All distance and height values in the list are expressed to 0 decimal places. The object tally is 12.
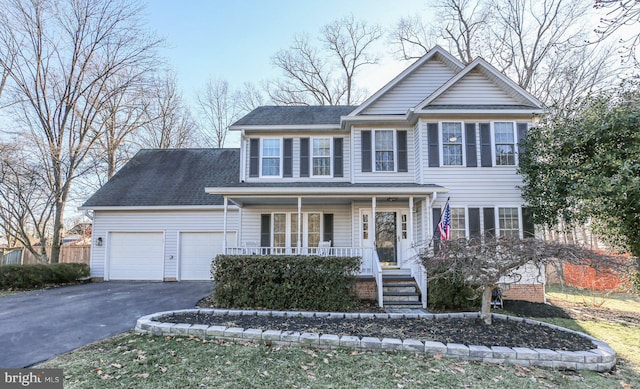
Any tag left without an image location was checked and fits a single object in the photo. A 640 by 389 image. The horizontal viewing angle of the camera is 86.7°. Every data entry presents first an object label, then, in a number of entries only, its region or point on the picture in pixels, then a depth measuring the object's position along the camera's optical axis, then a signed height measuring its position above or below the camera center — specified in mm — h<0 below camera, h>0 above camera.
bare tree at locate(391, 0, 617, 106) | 16734 +10397
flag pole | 9502 -63
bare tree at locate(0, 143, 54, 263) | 13117 +1344
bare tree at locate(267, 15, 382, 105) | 24266 +11920
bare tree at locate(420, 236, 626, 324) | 5352 -507
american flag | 8395 +68
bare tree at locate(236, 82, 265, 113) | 25047 +9604
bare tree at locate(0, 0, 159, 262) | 14156 +6813
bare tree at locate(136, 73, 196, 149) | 21959 +7110
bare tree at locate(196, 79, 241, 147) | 24986 +8815
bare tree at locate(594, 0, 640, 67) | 4484 +2823
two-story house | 10062 +1309
